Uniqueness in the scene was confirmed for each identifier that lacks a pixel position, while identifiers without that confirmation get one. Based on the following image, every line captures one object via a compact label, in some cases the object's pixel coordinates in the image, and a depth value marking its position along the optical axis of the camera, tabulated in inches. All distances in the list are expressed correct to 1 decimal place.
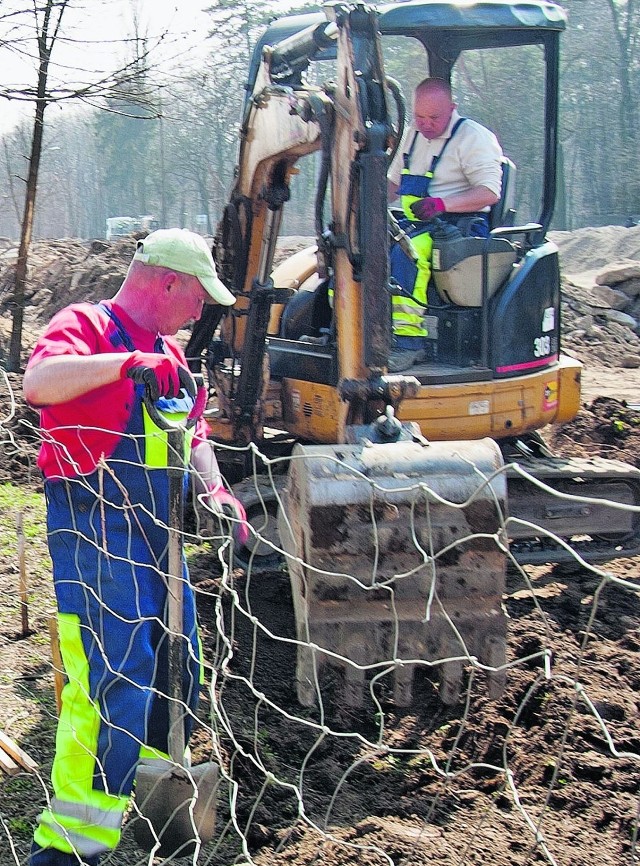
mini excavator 148.8
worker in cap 127.9
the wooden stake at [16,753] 158.7
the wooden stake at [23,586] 210.0
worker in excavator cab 251.0
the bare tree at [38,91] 344.2
